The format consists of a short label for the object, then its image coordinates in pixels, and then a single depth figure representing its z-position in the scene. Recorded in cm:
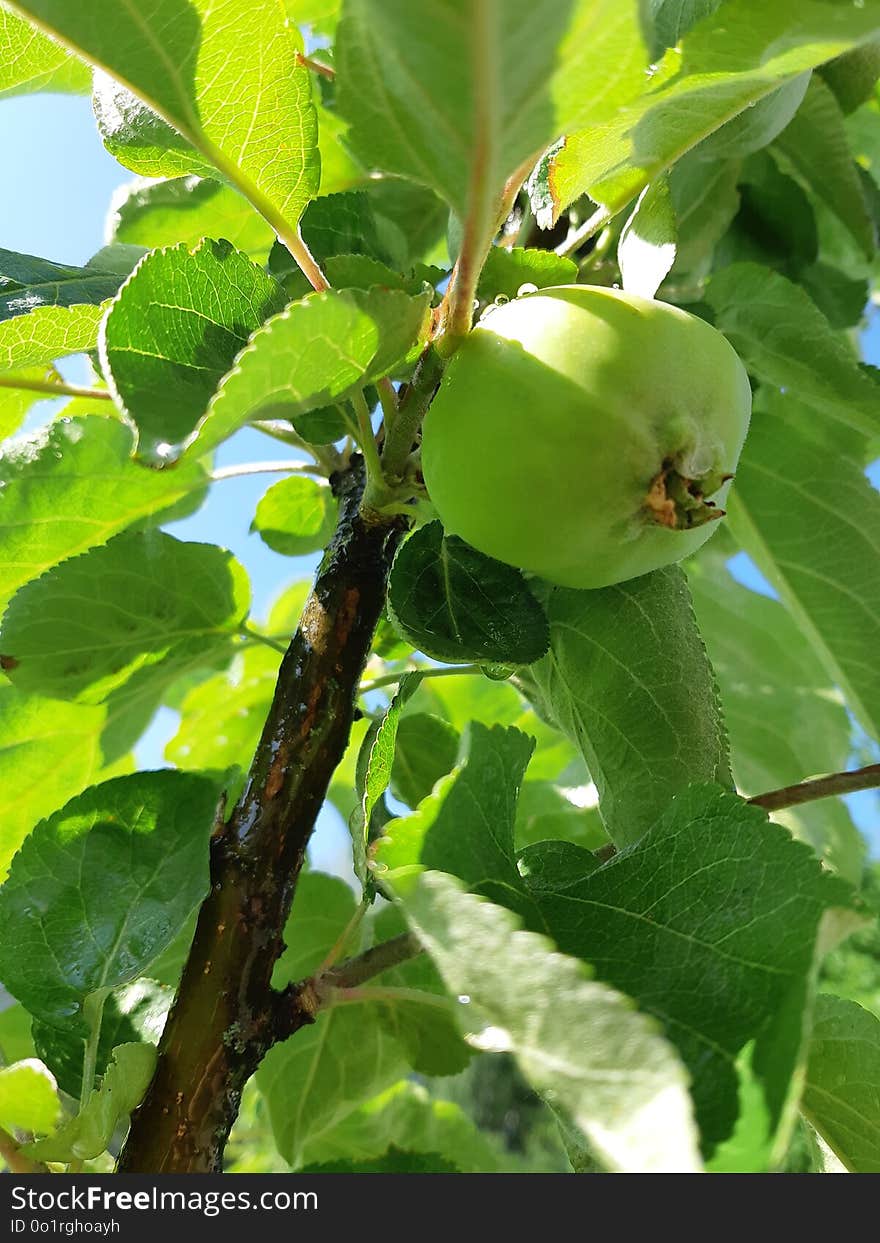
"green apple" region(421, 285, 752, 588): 13
